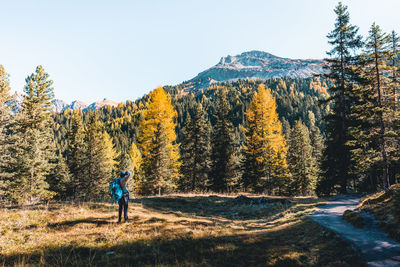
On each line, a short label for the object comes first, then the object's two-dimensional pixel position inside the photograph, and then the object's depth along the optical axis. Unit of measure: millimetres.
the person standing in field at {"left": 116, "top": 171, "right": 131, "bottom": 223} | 8945
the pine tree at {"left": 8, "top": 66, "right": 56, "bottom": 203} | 24141
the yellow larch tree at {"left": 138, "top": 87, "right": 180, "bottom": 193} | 23969
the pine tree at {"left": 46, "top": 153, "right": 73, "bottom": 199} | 34094
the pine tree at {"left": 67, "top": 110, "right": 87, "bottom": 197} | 34281
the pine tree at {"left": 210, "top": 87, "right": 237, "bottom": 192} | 28859
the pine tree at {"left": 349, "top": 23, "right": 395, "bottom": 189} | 13898
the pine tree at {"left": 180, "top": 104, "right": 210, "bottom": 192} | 31203
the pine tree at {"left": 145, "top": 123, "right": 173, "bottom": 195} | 23703
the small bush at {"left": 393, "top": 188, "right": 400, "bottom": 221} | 7235
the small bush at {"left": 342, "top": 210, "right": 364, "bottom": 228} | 8355
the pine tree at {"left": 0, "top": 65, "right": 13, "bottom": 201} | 22641
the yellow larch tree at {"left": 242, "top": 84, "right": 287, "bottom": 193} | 24375
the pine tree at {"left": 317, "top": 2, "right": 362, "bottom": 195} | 20219
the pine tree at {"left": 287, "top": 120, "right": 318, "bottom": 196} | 36875
